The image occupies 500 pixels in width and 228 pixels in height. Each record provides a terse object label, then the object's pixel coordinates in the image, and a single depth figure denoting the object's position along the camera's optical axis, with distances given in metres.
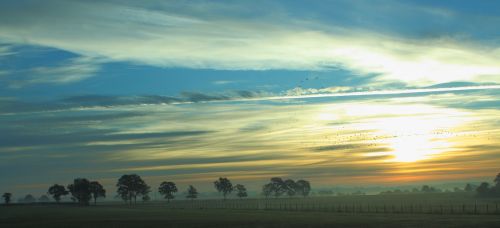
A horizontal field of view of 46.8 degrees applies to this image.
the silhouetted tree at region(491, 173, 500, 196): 166.64
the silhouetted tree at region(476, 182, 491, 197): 171.38
